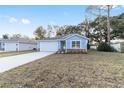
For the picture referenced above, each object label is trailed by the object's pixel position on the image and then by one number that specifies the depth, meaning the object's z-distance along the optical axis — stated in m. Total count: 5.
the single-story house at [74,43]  8.73
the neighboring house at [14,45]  11.80
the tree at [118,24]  11.13
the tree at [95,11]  10.40
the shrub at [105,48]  9.92
